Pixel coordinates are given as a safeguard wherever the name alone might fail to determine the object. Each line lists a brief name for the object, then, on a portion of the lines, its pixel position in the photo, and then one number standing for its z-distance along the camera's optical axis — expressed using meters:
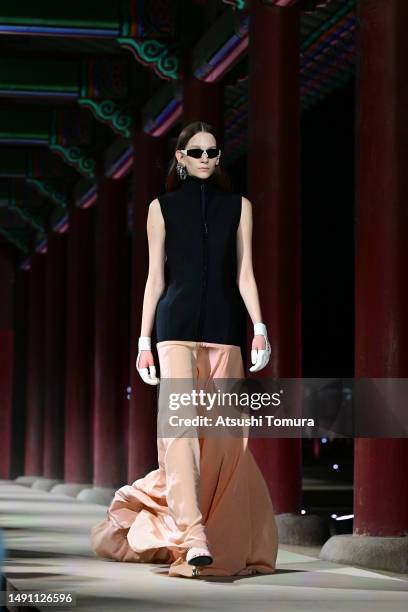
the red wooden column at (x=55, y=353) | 21.98
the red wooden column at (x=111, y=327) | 17.33
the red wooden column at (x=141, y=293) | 14.87
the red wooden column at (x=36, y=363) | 24.25
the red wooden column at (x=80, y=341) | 19.72
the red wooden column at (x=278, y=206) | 10.07
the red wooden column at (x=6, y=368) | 26.20
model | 5.89
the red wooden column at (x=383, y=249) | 7.73
